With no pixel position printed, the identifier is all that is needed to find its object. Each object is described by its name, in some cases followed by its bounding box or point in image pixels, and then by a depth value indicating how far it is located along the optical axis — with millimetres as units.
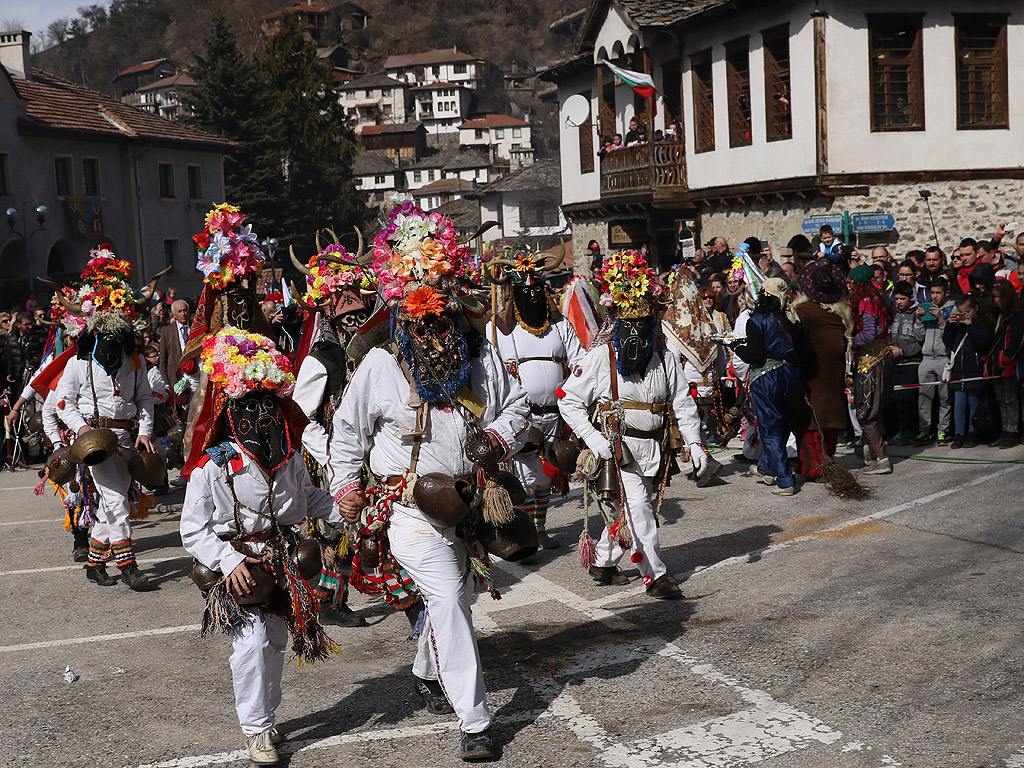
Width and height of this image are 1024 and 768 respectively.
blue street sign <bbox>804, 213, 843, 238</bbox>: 21484
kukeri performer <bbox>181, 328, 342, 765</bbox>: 5250
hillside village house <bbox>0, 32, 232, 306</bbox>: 36375
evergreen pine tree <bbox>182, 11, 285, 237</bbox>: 51750
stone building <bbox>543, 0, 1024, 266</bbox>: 21406
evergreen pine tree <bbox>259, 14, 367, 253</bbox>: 57906
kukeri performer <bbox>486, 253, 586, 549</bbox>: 9797
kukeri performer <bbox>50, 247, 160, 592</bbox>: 9078
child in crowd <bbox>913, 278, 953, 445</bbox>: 12727
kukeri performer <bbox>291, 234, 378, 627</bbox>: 7637
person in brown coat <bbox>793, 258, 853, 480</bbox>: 11406
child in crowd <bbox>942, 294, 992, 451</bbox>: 12320
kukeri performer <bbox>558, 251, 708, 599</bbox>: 7723
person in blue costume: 11094
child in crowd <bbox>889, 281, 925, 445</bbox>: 13023
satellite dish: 31672
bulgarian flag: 26594
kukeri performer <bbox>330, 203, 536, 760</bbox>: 5418
